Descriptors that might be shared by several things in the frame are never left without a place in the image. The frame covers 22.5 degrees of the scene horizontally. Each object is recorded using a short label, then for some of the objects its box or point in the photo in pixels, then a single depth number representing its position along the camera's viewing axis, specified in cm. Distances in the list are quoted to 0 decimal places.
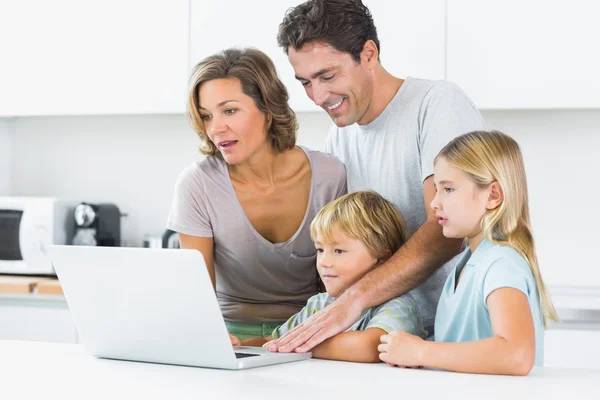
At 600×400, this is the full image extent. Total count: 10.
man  274
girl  233
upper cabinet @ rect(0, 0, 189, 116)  400
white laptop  229
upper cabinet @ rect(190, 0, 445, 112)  376
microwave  403
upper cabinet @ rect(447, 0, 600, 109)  366
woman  278
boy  270
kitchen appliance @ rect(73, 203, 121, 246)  407
